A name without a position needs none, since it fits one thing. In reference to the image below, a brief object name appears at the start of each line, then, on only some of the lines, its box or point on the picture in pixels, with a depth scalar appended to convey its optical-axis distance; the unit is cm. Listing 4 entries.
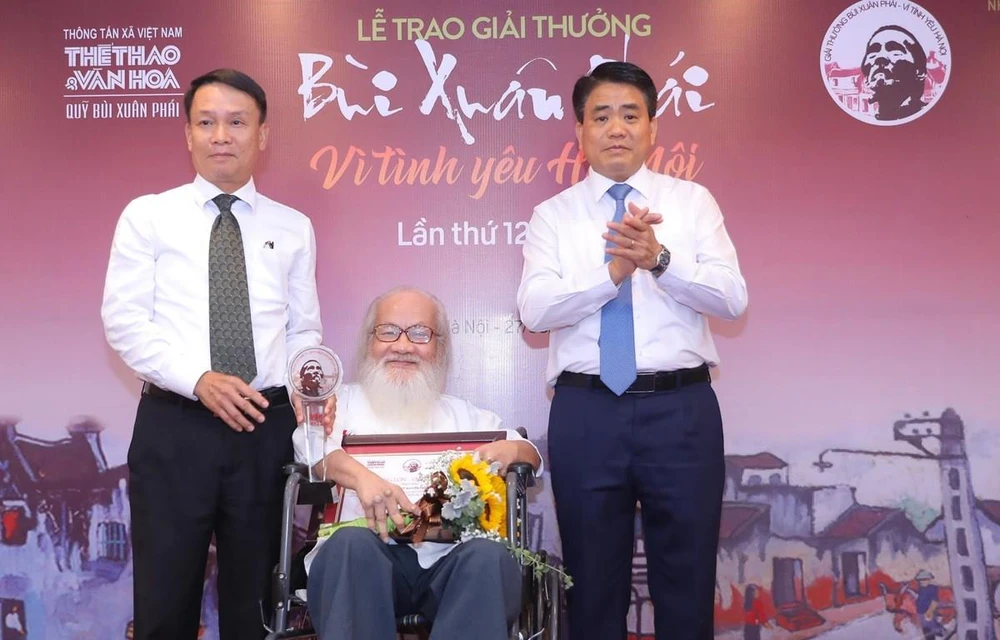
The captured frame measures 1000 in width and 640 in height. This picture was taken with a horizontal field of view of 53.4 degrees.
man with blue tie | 306
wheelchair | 274
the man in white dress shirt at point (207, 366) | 307
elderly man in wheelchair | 253
